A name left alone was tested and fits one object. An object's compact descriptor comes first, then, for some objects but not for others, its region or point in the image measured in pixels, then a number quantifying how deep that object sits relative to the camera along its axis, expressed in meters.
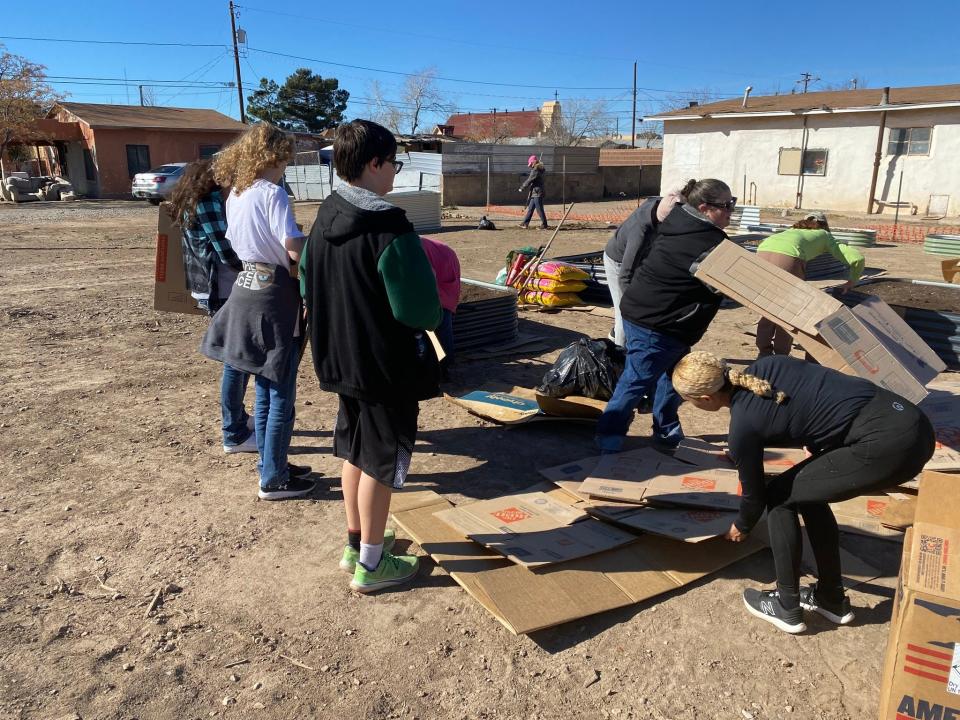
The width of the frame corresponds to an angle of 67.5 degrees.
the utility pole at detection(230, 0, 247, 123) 36.72
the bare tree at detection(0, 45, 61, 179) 29.16
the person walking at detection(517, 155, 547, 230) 16.88
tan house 30.86
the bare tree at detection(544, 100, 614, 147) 61.50
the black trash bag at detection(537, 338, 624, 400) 5.08
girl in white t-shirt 3.34
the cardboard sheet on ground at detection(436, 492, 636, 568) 3.14
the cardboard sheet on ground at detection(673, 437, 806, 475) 4.00
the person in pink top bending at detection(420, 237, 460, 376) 5.21
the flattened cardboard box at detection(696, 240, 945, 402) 3.74
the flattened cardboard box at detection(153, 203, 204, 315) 4.42
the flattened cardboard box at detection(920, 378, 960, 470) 3.90
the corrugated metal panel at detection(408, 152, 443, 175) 25.65
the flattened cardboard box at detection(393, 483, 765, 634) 2.82
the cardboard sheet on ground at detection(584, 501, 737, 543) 3.20
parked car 24.80
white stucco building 21.92
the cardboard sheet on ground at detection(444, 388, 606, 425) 4.83
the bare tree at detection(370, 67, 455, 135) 61.19
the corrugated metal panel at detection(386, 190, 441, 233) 16.38
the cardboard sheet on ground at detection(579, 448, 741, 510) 3.51
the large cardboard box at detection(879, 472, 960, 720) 2.02
